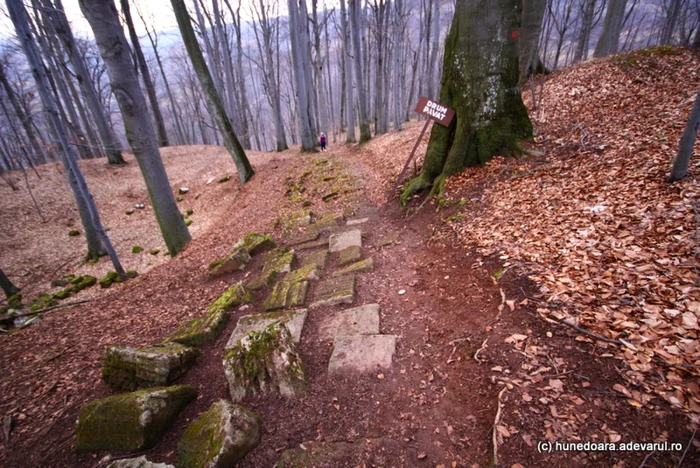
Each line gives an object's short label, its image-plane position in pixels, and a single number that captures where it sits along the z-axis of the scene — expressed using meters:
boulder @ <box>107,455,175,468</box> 1.83
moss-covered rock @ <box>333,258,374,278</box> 4.24
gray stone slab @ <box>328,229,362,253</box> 5.10
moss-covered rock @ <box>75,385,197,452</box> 2.18
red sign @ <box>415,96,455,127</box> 5.33
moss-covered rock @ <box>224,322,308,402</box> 2.54
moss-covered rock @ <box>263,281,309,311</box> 3.80
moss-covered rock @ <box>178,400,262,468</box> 1.95
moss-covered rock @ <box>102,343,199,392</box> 2.74
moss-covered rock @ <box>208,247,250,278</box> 5.16
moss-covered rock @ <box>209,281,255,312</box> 3.97
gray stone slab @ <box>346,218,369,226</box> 6.04
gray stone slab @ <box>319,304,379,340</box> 3.14
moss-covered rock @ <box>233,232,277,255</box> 5.66
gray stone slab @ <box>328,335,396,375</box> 2.67
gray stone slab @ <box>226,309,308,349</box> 3.32
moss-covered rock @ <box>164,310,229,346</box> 3.37
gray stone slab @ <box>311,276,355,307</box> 3.67
